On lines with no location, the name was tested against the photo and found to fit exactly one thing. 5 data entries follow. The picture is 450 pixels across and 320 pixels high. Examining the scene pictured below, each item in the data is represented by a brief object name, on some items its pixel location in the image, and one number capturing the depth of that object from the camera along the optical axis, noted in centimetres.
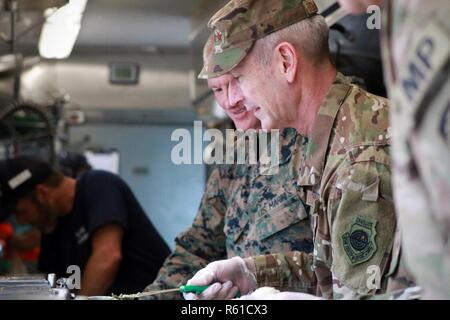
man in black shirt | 335
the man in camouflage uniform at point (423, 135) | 100
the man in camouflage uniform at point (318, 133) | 175
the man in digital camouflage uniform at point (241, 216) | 254
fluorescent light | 323
